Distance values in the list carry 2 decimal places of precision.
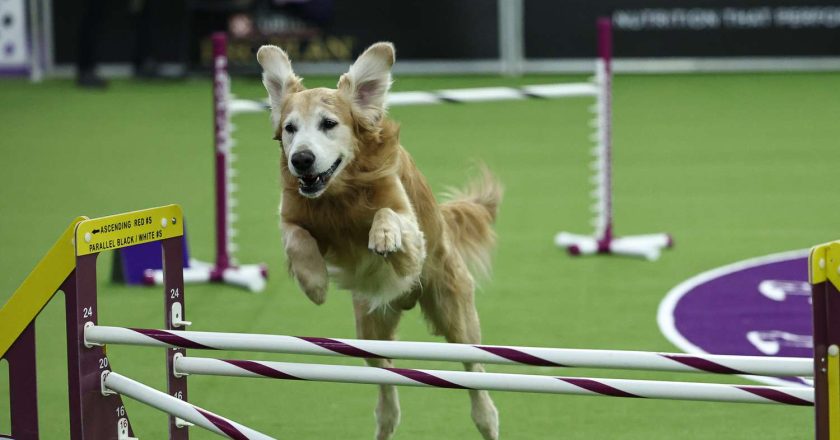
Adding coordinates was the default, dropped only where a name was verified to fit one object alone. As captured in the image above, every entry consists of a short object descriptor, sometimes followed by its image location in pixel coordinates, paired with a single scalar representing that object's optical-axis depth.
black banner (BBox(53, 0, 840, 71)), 30.17
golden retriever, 8.38
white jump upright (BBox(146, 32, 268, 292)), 14.29
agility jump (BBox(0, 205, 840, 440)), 6.59
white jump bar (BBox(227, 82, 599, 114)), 13.98
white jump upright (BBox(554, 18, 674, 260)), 15.39
